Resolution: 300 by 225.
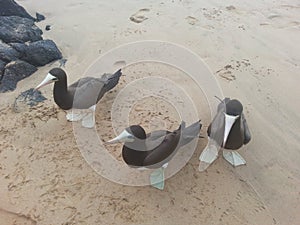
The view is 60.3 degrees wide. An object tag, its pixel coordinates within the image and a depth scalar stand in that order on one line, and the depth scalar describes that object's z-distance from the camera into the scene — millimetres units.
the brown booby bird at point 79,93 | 1733
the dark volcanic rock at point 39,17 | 2786
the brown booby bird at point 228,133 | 1550
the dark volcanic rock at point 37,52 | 2205
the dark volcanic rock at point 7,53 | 2116
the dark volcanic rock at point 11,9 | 2531
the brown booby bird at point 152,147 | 1454
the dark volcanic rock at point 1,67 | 2075
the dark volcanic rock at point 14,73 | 2061
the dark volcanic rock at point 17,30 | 2278
